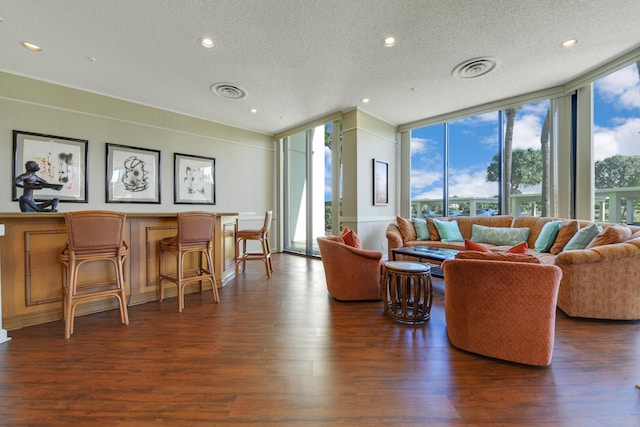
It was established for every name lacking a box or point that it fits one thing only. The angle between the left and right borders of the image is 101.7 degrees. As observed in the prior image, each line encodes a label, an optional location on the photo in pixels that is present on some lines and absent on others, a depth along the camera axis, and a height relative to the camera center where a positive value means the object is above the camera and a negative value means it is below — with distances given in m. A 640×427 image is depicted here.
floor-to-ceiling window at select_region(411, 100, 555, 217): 4.47 +0.96
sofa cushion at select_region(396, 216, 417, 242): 4.87 -0.30
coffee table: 3.31 -0.54
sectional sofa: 2.45 -0.61
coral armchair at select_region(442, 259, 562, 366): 1.71 -0.64
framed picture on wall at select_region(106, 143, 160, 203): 4.32 +0.67
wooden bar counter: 2.27 -0.53
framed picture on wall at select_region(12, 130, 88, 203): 3.58 +0.77
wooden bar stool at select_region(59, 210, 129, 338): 2.19 -0.30
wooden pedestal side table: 2.45 -0.73
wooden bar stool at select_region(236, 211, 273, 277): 4.14 -0.40
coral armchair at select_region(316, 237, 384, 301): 2.95 -0.67
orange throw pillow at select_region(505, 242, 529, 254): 1.98 -0.28
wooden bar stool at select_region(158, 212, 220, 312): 2.79 -0.34
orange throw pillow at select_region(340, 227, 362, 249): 3.23 -0.32
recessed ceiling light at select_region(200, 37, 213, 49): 2.80 +1.88
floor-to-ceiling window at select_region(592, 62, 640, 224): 3.48 +0.95
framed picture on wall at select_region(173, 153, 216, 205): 5.03 +0.69
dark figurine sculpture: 2.41 +0.24
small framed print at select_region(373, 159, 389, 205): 5.31 +0.65
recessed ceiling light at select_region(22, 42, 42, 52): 2.90 +1.89
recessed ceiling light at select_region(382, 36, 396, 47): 2.79 +1.88
